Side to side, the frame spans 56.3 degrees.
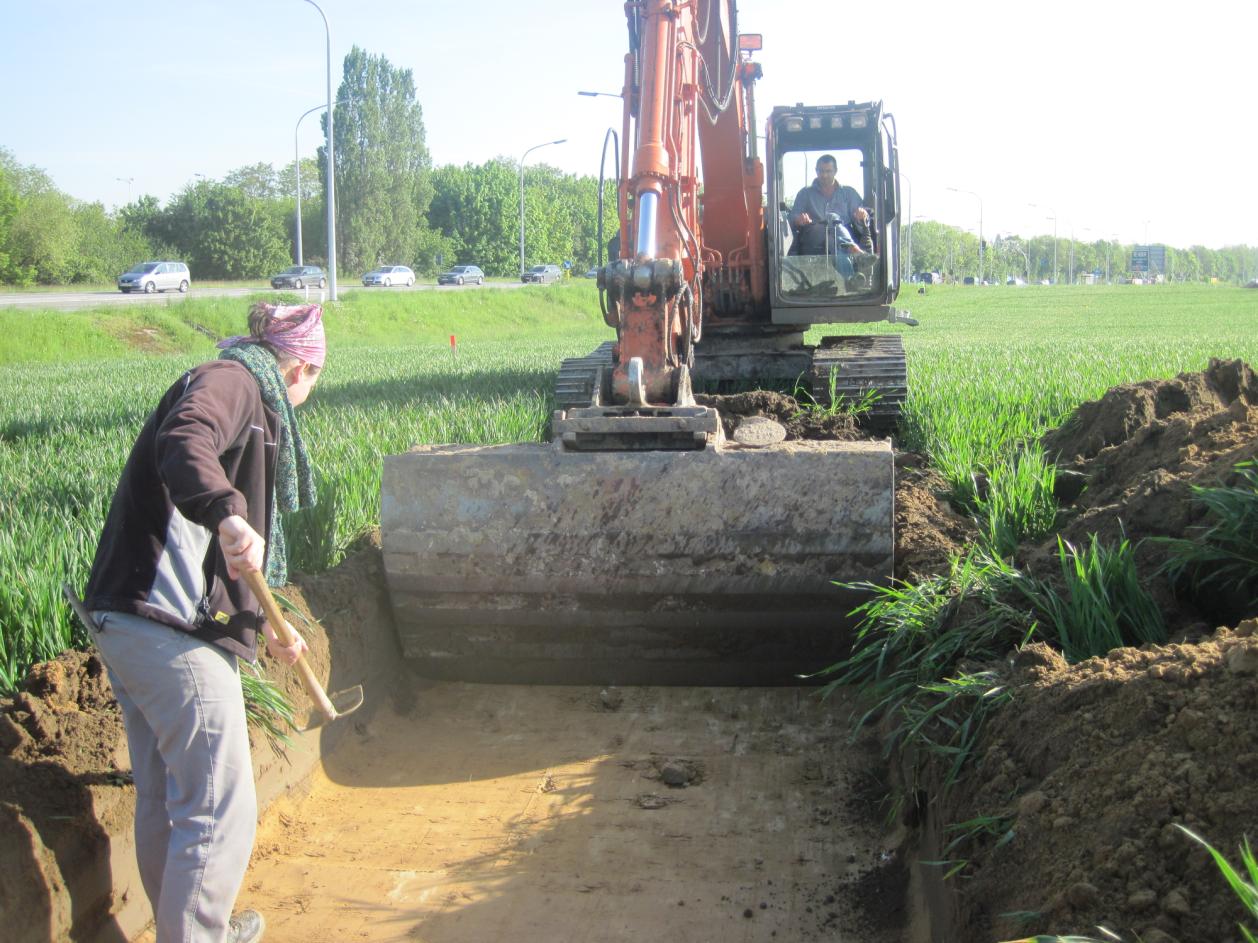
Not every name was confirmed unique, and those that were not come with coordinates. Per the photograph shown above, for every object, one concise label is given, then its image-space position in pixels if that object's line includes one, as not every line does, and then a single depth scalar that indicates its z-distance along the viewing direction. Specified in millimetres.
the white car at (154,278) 42875
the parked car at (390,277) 53094
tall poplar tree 62750
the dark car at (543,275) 63000
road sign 127625
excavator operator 9102
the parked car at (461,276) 58094
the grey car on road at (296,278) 47606
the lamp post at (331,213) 30617
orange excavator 5035
